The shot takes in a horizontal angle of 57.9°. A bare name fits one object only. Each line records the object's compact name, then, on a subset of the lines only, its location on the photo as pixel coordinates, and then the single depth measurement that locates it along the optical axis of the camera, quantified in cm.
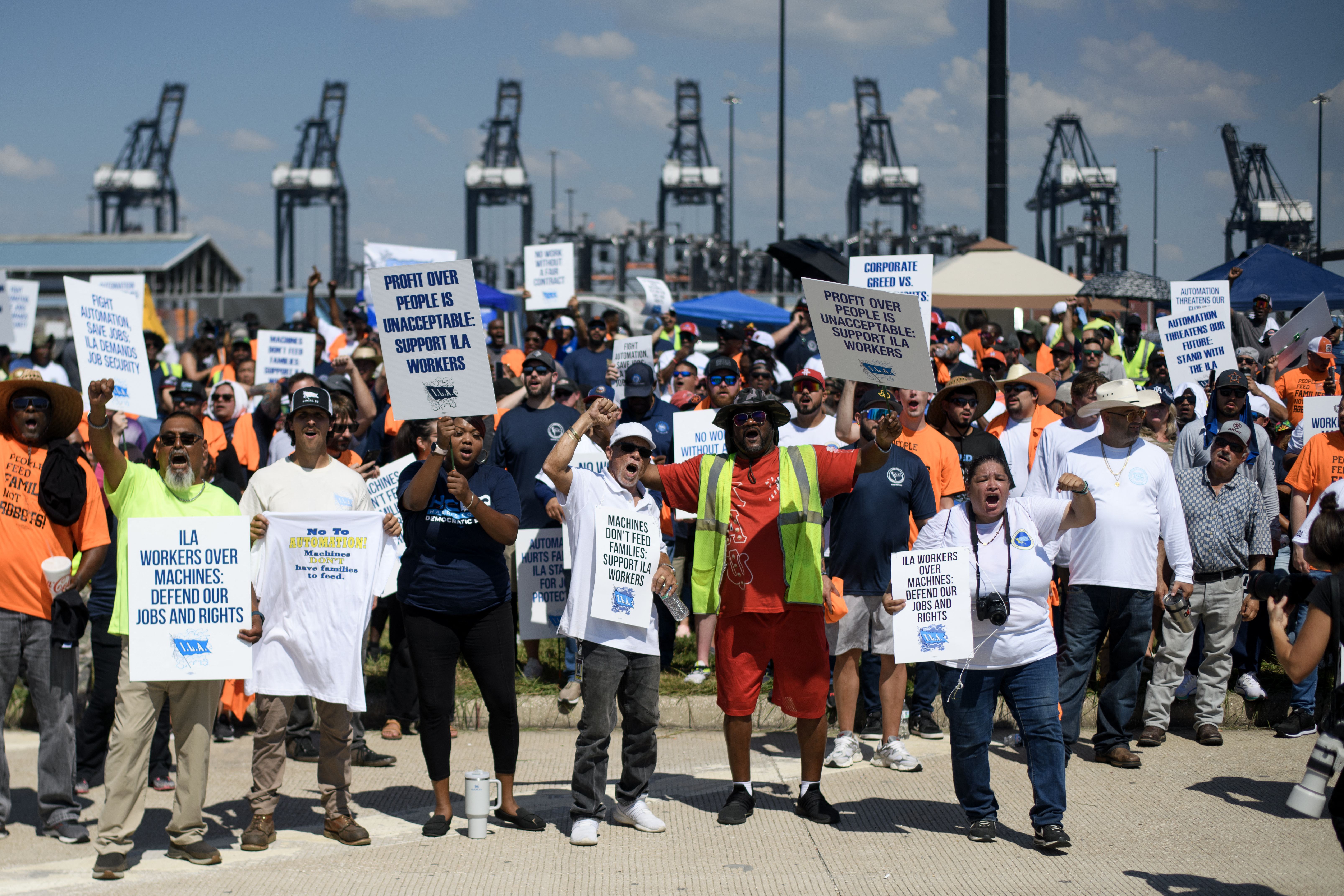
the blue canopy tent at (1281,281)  1533
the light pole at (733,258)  5175
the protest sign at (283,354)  1193
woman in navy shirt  572
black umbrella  1385
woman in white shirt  554
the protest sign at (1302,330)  1100
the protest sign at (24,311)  1404
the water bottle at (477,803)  579
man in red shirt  586
